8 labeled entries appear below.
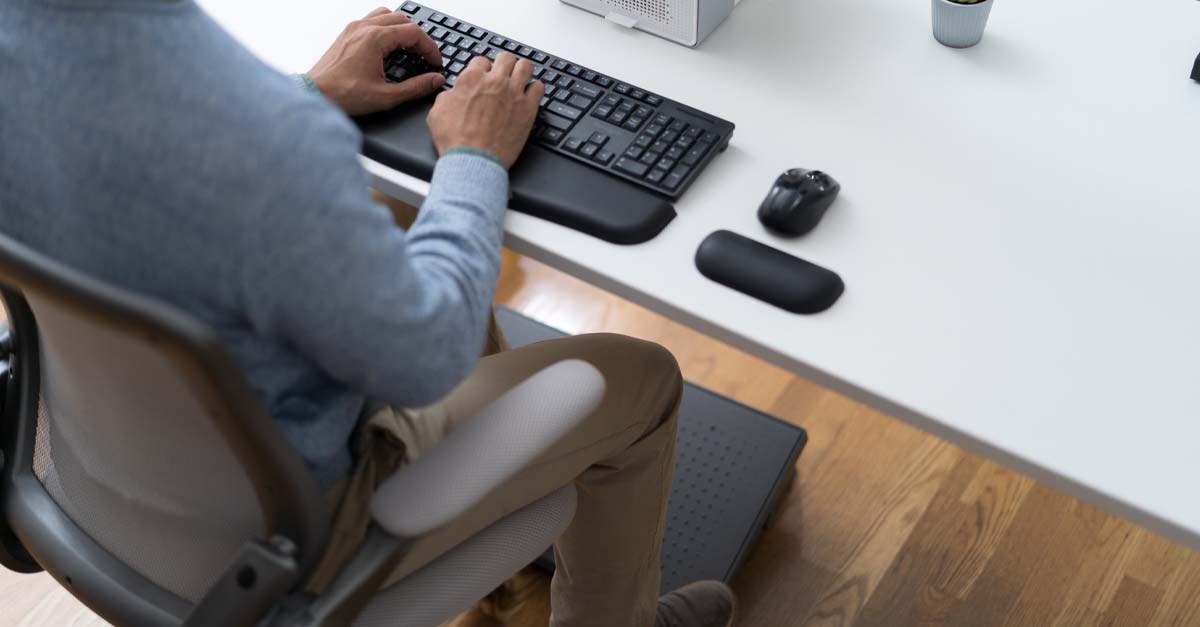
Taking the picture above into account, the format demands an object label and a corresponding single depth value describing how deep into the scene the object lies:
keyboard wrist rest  1.09
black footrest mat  1.66
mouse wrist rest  1.03
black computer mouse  1.08
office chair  0.77
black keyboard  1.13
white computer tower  1.28
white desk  0.96
